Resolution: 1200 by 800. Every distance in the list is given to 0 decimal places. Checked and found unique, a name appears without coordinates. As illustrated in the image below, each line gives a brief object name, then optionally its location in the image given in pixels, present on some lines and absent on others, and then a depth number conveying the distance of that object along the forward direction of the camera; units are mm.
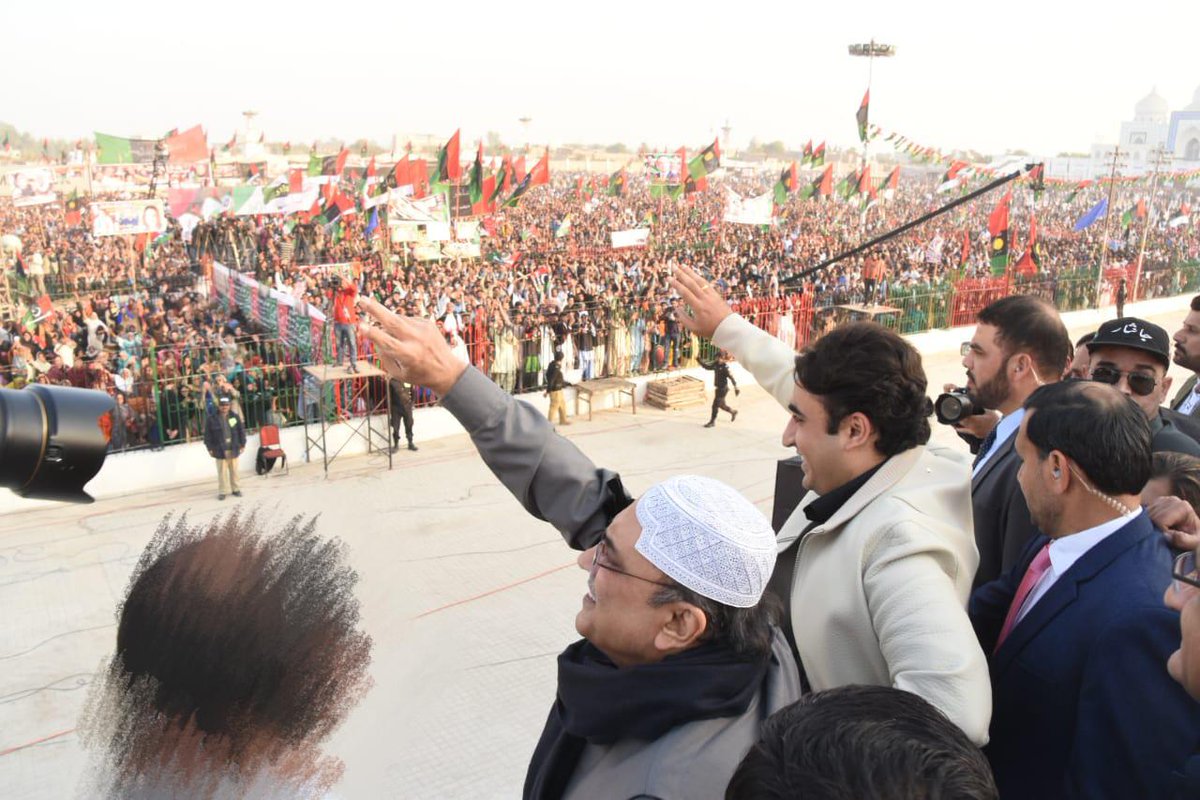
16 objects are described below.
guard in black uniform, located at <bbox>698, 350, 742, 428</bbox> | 12844
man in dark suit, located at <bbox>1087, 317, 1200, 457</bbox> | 3508
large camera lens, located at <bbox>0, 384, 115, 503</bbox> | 2014
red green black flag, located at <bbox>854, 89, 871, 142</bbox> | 23969
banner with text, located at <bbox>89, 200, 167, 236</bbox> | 14562
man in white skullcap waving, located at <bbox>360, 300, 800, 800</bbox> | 1346
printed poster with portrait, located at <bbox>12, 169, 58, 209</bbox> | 17547
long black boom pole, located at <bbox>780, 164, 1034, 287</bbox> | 4852
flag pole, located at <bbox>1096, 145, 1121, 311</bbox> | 22312
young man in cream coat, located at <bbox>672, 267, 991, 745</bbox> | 1661
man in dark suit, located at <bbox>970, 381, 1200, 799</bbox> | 1670
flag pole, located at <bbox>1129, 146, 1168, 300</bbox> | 23144
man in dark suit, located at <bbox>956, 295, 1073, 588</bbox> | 3318
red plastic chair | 10523
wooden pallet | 14031
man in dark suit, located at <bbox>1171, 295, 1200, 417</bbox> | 4328
